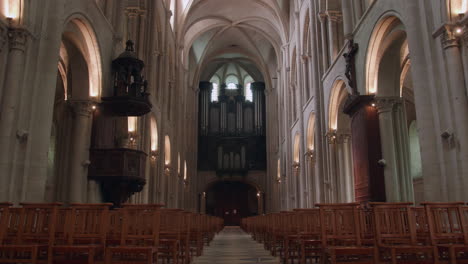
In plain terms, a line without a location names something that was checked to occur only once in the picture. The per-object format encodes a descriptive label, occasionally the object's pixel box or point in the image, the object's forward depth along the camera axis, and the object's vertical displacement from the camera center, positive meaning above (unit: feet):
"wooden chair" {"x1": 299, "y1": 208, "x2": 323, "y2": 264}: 23.17 -0.58
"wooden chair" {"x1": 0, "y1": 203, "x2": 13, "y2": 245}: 17.28 +0.24
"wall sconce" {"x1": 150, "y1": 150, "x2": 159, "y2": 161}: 64.85 +10.65
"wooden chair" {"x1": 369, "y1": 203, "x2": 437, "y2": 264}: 17.63 -0.29
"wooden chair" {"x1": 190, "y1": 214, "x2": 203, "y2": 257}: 31.52 -0.97
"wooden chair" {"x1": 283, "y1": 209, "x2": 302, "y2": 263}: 24.85 -0.68
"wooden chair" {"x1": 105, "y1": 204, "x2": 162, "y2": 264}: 16.69 -0.31
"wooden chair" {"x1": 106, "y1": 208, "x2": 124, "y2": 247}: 20.18 -0.40
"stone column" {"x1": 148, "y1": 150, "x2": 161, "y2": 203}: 62.34 +6.44
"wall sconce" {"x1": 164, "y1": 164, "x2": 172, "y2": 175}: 77.64 +10.14
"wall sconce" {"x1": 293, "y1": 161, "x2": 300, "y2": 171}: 84.69 +11.48
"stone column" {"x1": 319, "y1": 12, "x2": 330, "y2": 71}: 57.53 +25.28
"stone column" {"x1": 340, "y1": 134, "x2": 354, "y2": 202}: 53.11 +5.59
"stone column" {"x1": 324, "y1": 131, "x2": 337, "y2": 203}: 54.24 +7.27
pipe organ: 125.70 +28.46
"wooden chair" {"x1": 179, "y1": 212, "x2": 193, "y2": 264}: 25.43 -0.69
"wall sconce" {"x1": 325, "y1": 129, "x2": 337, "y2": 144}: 55.01 +11.28
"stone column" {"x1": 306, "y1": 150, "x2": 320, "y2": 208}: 67.16 +7.31
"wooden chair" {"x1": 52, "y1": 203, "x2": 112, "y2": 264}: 18.16 -0.17
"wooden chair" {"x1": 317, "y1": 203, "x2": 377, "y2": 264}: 18.97 -0.29
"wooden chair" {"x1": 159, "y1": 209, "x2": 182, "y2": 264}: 23.74 -0.39
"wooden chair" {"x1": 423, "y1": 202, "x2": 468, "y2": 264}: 17.12 -0.30
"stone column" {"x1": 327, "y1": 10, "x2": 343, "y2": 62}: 54.60 +25.13
